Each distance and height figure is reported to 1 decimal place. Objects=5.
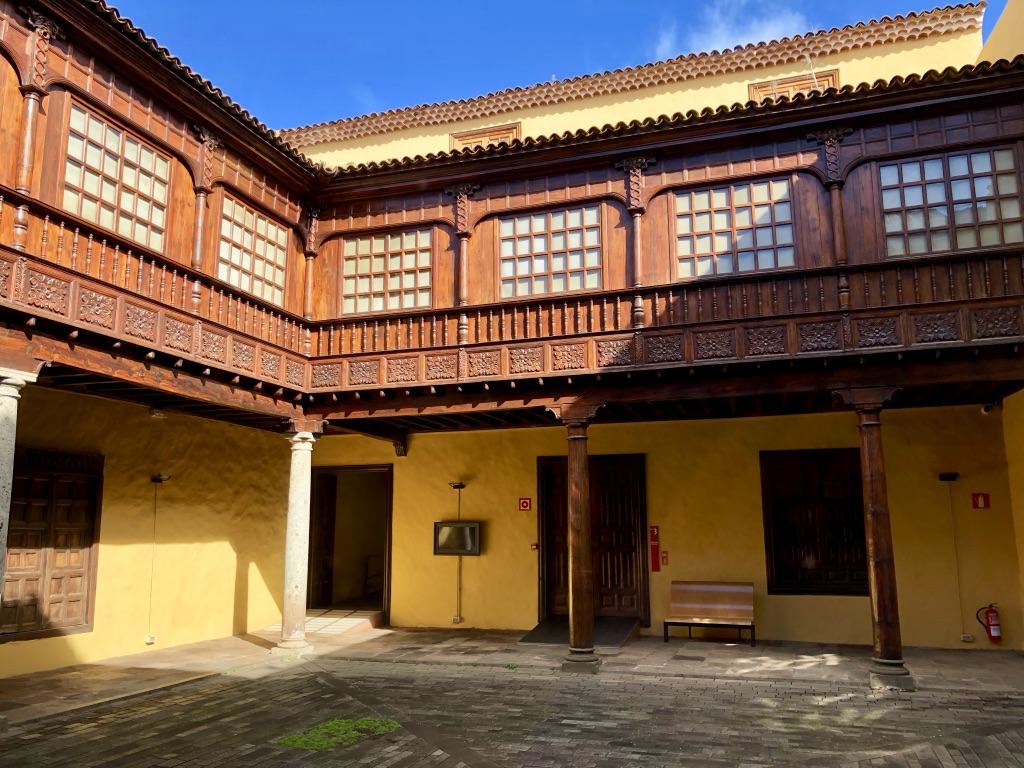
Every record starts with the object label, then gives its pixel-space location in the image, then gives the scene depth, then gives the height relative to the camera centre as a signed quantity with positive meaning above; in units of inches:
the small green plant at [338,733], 256.4 -73.6
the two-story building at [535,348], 321.7 +71.1
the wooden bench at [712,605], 421.1 -50.8
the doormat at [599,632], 410.9 -65.8
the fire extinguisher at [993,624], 394.3 -56.4
